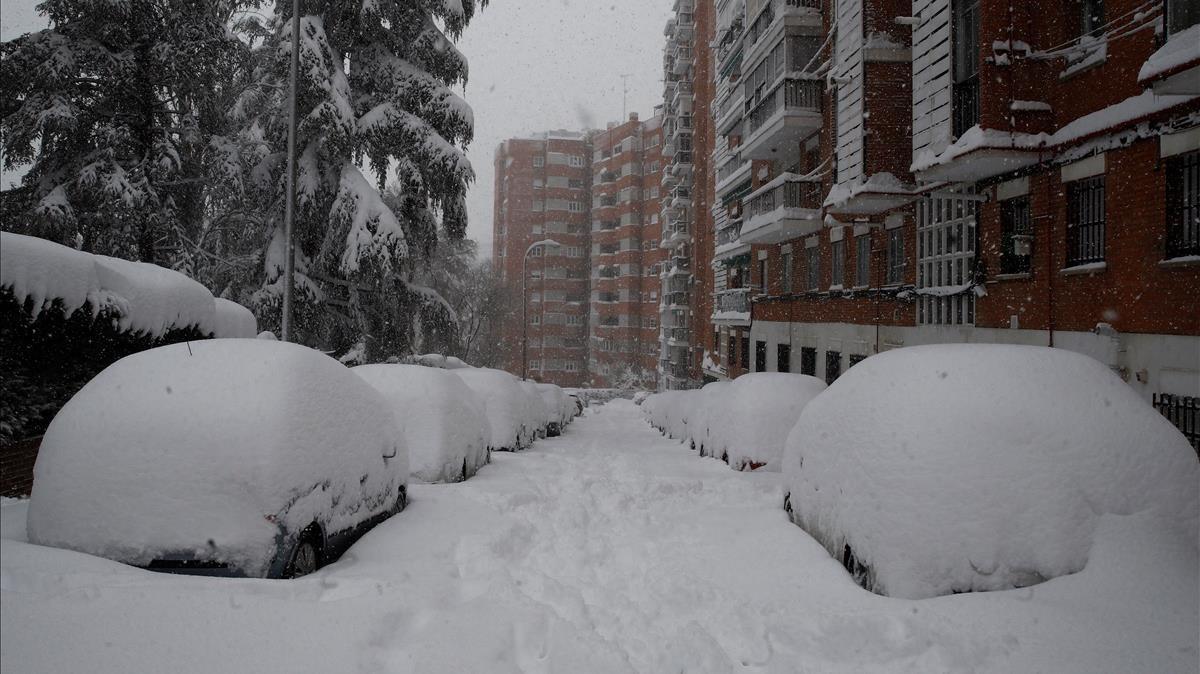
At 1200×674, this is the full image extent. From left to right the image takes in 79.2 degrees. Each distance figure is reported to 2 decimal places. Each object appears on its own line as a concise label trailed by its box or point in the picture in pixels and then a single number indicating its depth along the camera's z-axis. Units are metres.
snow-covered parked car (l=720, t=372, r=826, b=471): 10.72
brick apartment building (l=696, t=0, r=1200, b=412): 8.66
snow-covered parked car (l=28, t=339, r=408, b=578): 4.00
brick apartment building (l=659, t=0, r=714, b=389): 47.41
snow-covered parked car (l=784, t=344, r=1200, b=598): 4.12
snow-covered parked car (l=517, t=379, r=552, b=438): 16.37
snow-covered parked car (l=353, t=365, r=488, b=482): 8.31
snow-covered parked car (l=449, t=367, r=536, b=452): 13.54
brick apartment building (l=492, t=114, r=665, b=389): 69.69
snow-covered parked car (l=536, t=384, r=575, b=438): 22.00
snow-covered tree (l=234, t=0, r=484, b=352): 14.86
